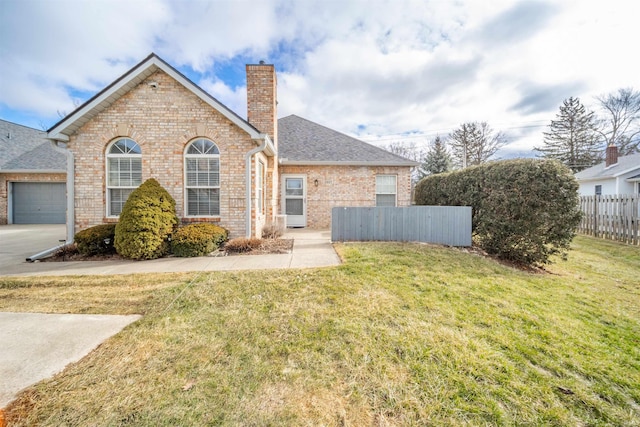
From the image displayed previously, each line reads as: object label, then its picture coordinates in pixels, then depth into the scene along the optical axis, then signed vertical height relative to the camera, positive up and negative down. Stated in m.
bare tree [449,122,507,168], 28.72 +7.45
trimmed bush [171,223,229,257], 6.64 -0.84
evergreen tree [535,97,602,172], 28.98 +8.18
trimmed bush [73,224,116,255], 6.63 -0.80
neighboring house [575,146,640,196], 16.25 +2.07
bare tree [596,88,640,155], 25.03 +8.89
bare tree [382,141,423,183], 36.06 +8.45
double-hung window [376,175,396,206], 12.66 +0.87
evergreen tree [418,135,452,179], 21.22 +3.96
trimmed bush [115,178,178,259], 6.24 -0.44
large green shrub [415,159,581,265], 5.92 -0.01
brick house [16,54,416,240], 7.52 +1.77
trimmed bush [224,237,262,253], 6.93 -0.97
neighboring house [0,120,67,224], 14.69 +1.27
